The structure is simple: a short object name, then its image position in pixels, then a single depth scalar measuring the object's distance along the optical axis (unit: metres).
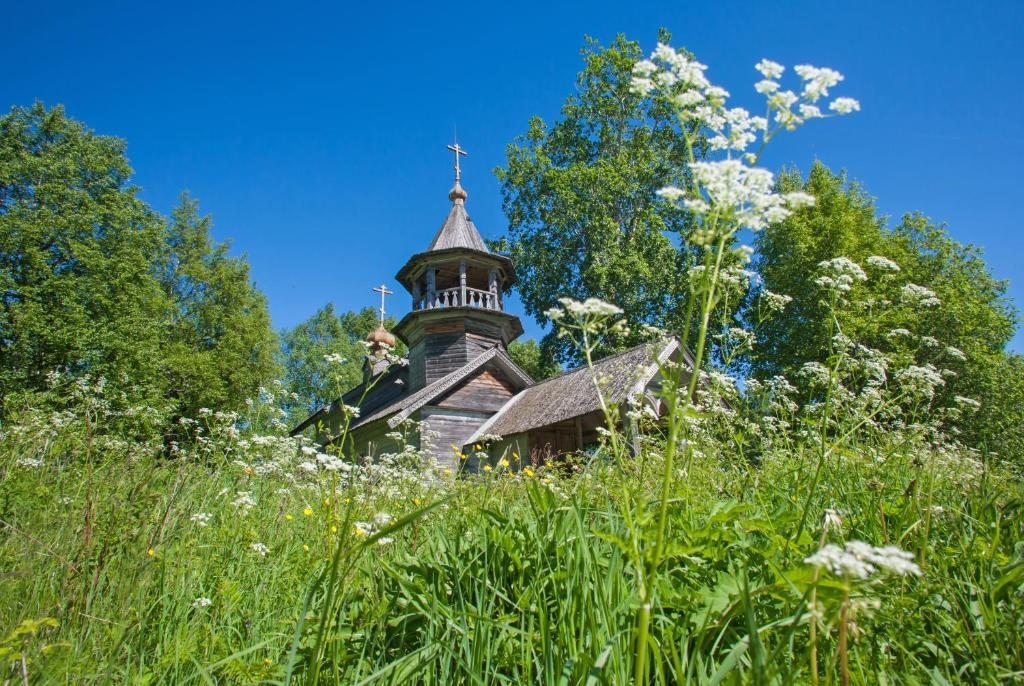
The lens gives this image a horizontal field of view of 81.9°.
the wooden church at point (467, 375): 15.25
